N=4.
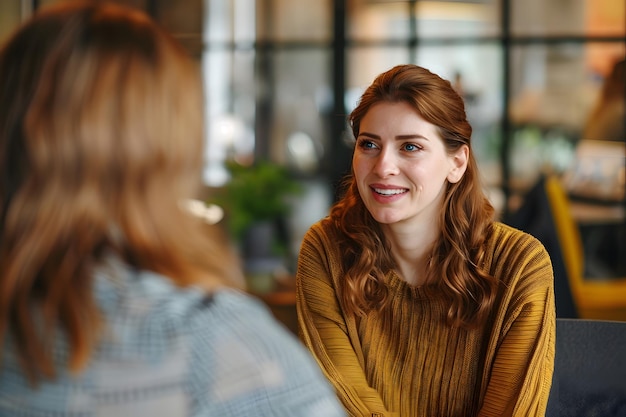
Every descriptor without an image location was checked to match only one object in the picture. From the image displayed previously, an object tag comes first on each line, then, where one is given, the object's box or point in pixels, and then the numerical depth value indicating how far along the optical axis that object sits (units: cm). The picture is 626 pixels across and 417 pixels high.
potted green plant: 474
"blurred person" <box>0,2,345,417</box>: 140
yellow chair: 403
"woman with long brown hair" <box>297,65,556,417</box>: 206
